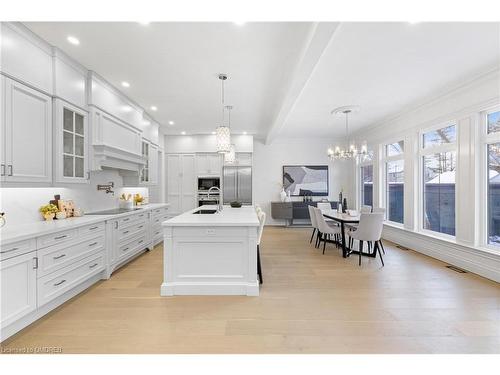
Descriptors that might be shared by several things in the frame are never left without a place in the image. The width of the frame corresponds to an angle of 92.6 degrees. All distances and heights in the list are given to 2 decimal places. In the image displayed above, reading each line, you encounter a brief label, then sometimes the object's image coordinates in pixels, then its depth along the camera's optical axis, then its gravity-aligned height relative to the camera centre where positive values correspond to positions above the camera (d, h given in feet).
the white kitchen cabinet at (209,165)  23.00 +2.16
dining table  13.87 -1.89
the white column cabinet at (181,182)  22.80 +0.51
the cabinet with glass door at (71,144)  9.23 +1.79
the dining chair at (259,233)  10.46 -2.02
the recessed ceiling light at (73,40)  8.60 +5.39
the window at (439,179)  13.42 +0.57
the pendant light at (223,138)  11.18 +2.31
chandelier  15.16 +2.56
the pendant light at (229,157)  16.28 +2.09
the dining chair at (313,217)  16.54 -2.09
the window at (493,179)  10.91 +0.43
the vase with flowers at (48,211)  9.45 -0.96
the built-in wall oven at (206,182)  22.90 +0.52
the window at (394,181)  17.63 +0.54
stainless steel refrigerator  22.85 +0.14
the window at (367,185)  22.13 +0.27
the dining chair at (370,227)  12.82 -2.14
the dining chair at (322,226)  14.93 -2.45
